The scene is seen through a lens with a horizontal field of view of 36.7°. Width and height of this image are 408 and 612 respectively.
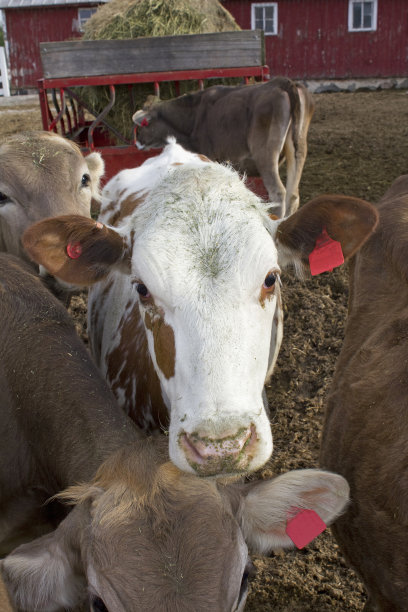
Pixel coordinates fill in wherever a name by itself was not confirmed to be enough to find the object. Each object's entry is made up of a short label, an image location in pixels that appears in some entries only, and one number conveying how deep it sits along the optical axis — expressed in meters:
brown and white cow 1.85
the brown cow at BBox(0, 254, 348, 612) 1.56
